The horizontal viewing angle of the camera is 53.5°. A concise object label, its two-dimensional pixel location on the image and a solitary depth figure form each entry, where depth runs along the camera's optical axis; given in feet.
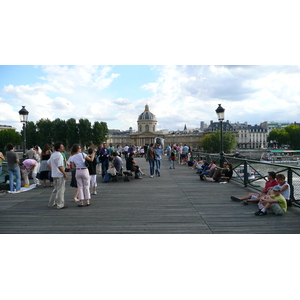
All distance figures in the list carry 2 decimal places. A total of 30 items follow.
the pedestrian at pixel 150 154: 43.07
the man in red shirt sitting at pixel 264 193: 23.73
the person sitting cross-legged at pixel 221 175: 37.86
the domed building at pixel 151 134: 449.48
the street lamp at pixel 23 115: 52.59
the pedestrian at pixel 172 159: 60.37
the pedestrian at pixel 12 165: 30.71
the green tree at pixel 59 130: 263.55
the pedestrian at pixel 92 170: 27.35
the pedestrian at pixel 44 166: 34.55
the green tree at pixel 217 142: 288.71
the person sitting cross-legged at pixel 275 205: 21.04
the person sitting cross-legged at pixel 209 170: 40.46
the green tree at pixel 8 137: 288.10
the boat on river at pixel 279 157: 211.29
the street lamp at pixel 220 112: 52.01
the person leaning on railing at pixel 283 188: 22.72
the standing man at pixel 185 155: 73.31
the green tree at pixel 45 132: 264.64
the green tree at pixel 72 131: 266.16
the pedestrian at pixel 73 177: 25.37
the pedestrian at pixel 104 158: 42.63
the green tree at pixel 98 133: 278.05
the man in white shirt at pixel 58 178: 23.97
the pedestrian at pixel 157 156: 44.52
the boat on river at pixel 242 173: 34.32
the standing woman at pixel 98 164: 44.88
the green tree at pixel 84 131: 272.51
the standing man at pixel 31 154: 37.76
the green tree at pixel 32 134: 268.00
